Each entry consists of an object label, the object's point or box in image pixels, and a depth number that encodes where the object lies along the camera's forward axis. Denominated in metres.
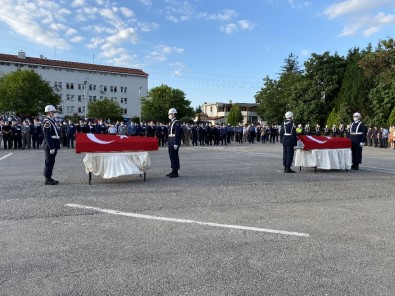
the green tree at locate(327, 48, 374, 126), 40.75
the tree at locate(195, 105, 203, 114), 131.85
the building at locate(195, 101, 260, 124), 115.75
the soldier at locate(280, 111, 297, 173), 12.34
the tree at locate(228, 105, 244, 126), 97.69
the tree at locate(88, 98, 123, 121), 82.12
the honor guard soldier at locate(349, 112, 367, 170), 13.22
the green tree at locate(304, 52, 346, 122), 47.50
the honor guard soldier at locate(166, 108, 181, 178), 11.32
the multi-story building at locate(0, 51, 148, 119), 93.25
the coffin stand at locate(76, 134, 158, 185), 9.75
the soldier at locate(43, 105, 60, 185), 9.70
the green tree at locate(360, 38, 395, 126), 33.64
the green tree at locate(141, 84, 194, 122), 88.25
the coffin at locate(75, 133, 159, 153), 9.69
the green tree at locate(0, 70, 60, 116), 67.81
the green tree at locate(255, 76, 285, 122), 70.00
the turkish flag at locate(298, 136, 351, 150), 12.26
